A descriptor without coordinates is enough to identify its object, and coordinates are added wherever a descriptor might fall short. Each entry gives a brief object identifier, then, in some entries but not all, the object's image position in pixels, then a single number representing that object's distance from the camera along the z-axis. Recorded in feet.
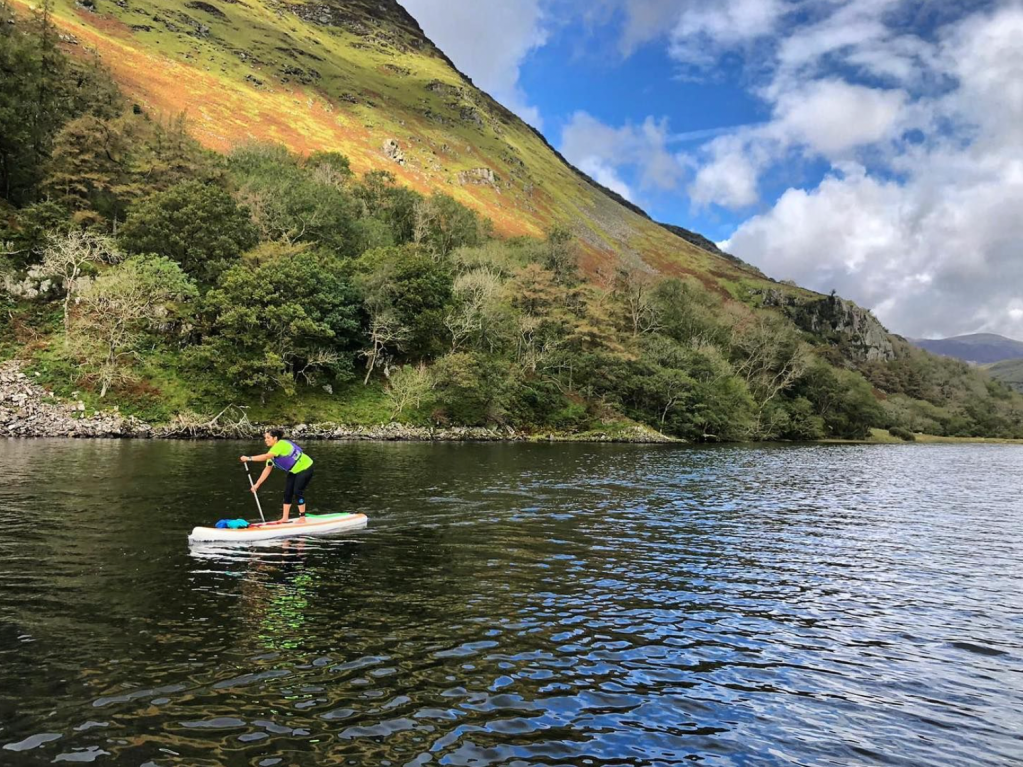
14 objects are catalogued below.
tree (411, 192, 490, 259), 328.29
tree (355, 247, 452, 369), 219.41
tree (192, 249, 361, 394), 184.75
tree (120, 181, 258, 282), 203.10
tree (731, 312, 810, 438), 345.10
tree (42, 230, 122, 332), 178.50
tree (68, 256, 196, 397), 169.07
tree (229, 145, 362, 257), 251.74
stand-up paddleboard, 56.39
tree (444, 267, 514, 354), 233.76
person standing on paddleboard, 64.23
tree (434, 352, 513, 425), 212.02
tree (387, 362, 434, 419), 208.33
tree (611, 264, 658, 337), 327.06
